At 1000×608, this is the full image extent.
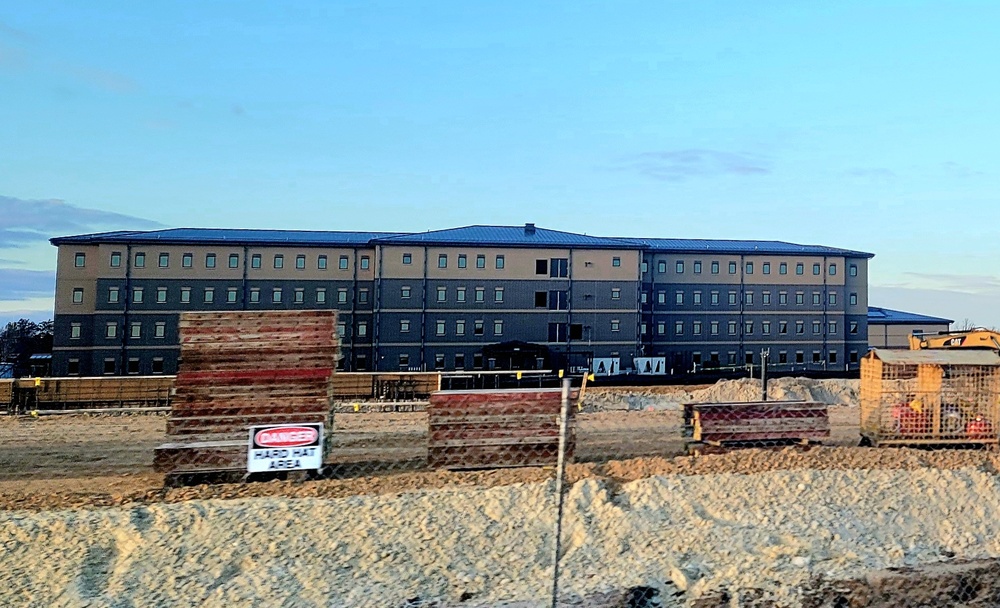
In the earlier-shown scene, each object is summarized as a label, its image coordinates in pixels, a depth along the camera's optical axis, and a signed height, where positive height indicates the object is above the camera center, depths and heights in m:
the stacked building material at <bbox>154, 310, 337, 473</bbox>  12.21 -0.93
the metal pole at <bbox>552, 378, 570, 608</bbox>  5.58 -1.13
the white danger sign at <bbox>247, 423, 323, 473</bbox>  11.05 -1.88
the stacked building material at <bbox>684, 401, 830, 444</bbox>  15.92 -1.86
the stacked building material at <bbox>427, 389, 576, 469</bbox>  12.74 -1.74
